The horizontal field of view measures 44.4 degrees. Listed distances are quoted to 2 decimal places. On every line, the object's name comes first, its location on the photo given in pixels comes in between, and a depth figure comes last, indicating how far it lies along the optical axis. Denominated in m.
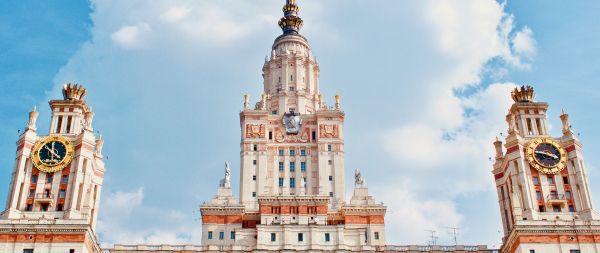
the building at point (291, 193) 89.12
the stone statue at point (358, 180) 120.45
